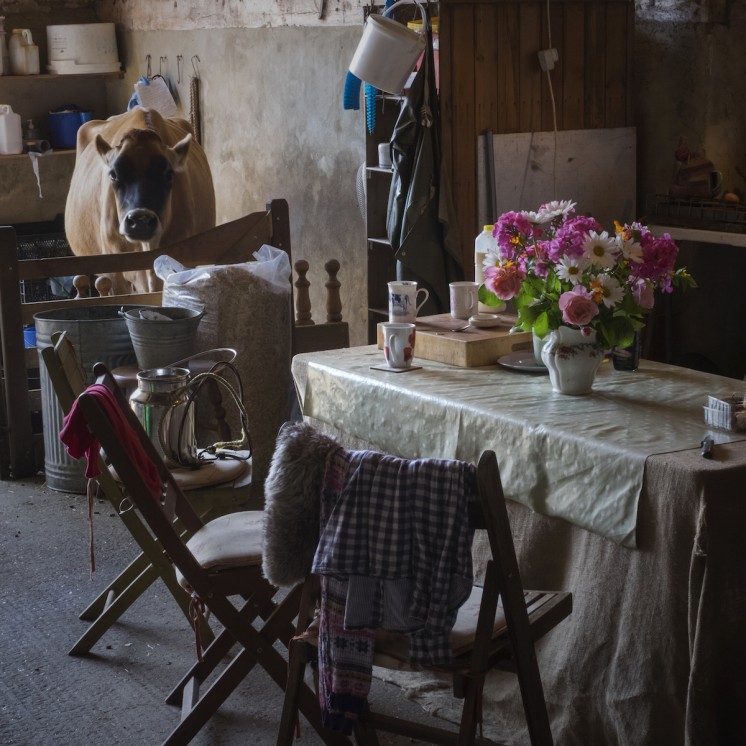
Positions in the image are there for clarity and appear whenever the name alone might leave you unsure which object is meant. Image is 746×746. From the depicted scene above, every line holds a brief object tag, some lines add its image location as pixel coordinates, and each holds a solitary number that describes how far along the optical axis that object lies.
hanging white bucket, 4.91
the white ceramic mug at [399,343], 3.54
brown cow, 6.36
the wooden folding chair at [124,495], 3.53
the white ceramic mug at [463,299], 3.94
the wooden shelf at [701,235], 4.88
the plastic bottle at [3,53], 9.23
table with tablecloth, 2.51
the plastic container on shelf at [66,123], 9.55
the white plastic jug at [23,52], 9.21
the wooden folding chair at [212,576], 2.76
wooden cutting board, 3.59
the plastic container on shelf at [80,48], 9.27
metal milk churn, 3.63
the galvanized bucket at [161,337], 4.90
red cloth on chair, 2.79
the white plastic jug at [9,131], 9.01
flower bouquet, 2.98
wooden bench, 5.28
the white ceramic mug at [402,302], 3.77
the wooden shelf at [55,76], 9.30
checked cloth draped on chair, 2.21
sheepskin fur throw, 2.30
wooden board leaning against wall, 5.37
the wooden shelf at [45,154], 9.20
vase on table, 3.15
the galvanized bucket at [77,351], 5.15
